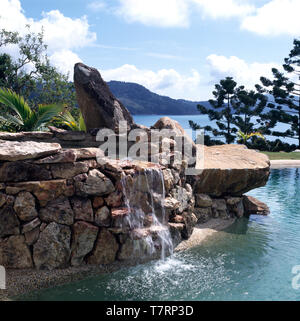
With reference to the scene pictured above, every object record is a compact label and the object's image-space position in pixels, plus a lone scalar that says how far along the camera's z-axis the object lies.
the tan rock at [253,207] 10.69
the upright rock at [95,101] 8.79
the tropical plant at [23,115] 9.26
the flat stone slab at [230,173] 9.37
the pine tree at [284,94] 27.33
